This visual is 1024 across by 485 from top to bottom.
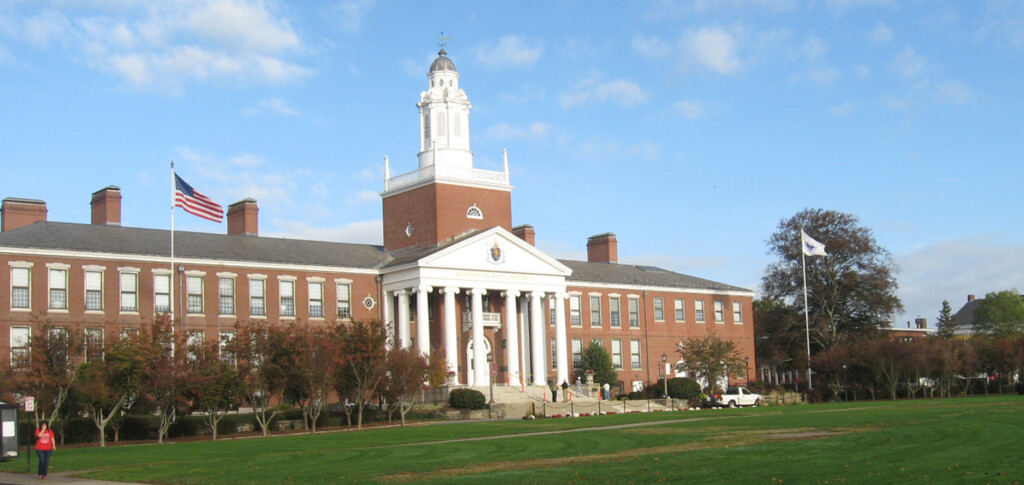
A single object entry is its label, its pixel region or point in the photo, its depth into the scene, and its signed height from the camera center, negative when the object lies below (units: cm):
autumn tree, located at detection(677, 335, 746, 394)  6581 -55
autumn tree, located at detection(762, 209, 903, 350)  8031 +481
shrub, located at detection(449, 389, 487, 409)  5359 -190
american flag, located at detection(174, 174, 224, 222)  4981 +732
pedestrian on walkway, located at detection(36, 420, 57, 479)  2541 -168
